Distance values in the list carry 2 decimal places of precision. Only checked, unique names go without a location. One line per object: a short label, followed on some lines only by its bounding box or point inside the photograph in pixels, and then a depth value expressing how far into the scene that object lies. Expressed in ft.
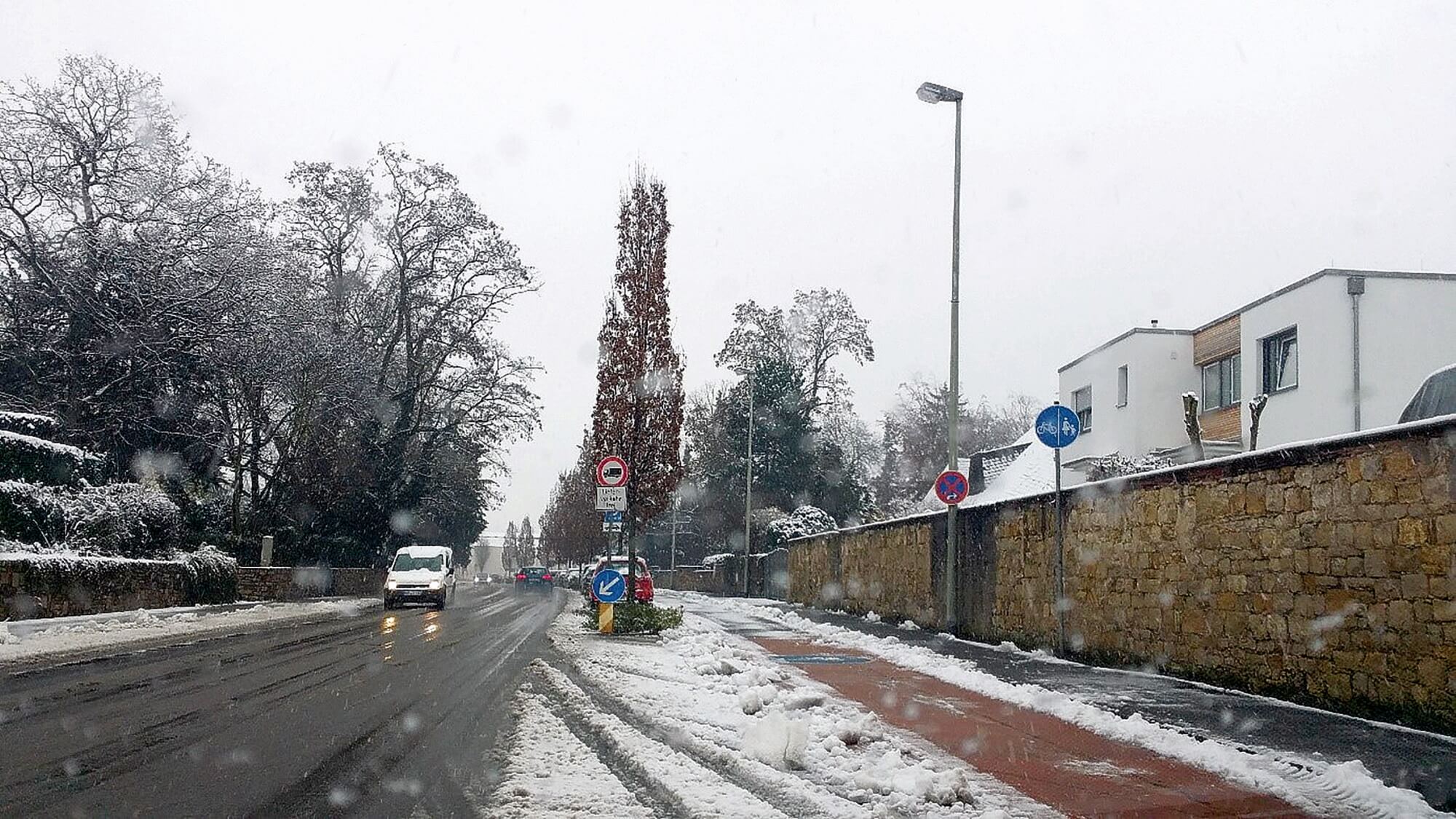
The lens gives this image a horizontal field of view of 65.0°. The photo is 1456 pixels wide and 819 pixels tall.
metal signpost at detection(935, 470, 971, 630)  58.95
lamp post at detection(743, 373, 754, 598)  144.96
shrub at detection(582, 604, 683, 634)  62.03
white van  98.43
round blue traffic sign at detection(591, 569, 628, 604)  55.88
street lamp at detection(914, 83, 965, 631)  60.34
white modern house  78.28
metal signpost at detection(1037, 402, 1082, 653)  49.21
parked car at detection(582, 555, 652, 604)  80.59
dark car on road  227.98
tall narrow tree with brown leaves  71.92
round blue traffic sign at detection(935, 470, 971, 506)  58.85
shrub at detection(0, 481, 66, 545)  71.56
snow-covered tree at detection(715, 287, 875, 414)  192.75
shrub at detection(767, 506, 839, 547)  153.69
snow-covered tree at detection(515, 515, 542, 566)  511.56
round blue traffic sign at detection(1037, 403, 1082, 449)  49.26
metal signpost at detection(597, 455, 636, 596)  58.49
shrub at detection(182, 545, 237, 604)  86.43
